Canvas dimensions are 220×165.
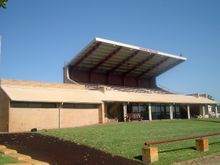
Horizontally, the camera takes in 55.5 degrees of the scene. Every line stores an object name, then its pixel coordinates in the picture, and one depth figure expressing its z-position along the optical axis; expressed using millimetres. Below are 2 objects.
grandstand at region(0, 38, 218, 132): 17723
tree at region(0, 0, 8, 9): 5664
